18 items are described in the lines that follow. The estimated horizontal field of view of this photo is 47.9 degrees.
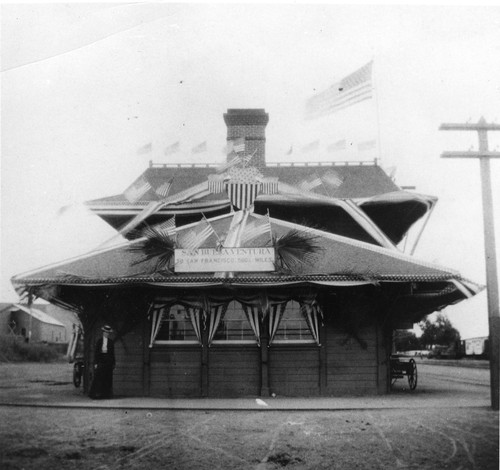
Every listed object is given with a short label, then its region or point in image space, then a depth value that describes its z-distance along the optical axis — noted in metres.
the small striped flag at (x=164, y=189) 17.66
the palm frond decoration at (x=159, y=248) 13.34
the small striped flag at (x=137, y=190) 15.87
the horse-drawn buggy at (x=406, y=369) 15.24
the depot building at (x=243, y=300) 13.16
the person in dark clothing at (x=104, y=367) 12.91
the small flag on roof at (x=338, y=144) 15.15
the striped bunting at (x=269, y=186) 14.98
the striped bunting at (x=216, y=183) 15.46
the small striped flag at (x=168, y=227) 13.54
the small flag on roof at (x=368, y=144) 15.67
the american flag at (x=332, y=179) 19.07
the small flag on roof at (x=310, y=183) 18.31
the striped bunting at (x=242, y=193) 14.07
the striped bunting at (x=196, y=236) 13.34
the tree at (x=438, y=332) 46.11
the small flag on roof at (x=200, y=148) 13.19
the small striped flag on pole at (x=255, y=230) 13.92
